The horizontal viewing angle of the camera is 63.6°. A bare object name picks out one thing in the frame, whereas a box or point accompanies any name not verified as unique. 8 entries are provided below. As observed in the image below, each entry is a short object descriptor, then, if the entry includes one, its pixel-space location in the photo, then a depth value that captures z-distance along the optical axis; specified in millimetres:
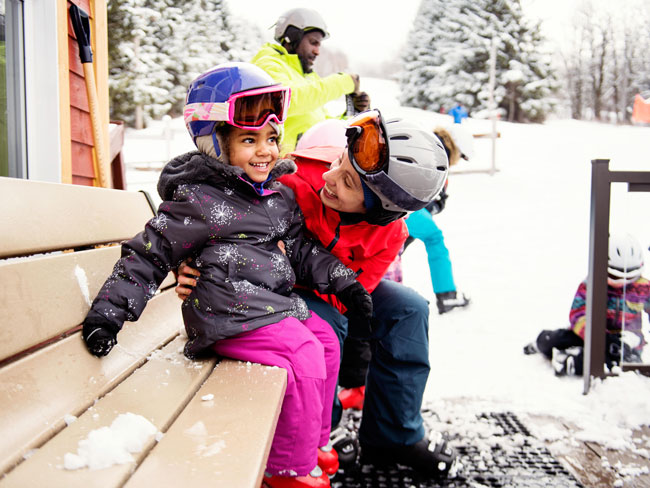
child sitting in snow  3170
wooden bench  1118
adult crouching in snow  2053
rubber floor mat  2180
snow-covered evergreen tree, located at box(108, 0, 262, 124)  23078
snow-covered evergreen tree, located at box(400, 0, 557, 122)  26094
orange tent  23359
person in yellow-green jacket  3365
